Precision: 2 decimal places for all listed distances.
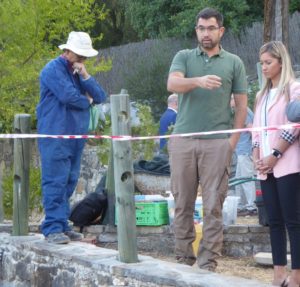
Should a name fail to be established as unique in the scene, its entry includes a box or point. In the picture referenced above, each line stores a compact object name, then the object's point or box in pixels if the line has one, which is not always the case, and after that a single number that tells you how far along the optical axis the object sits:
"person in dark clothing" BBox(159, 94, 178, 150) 17.23
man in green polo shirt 9.23
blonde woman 8.34
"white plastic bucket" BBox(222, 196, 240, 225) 13.41
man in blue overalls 10.43
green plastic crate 12.97
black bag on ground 13.01
